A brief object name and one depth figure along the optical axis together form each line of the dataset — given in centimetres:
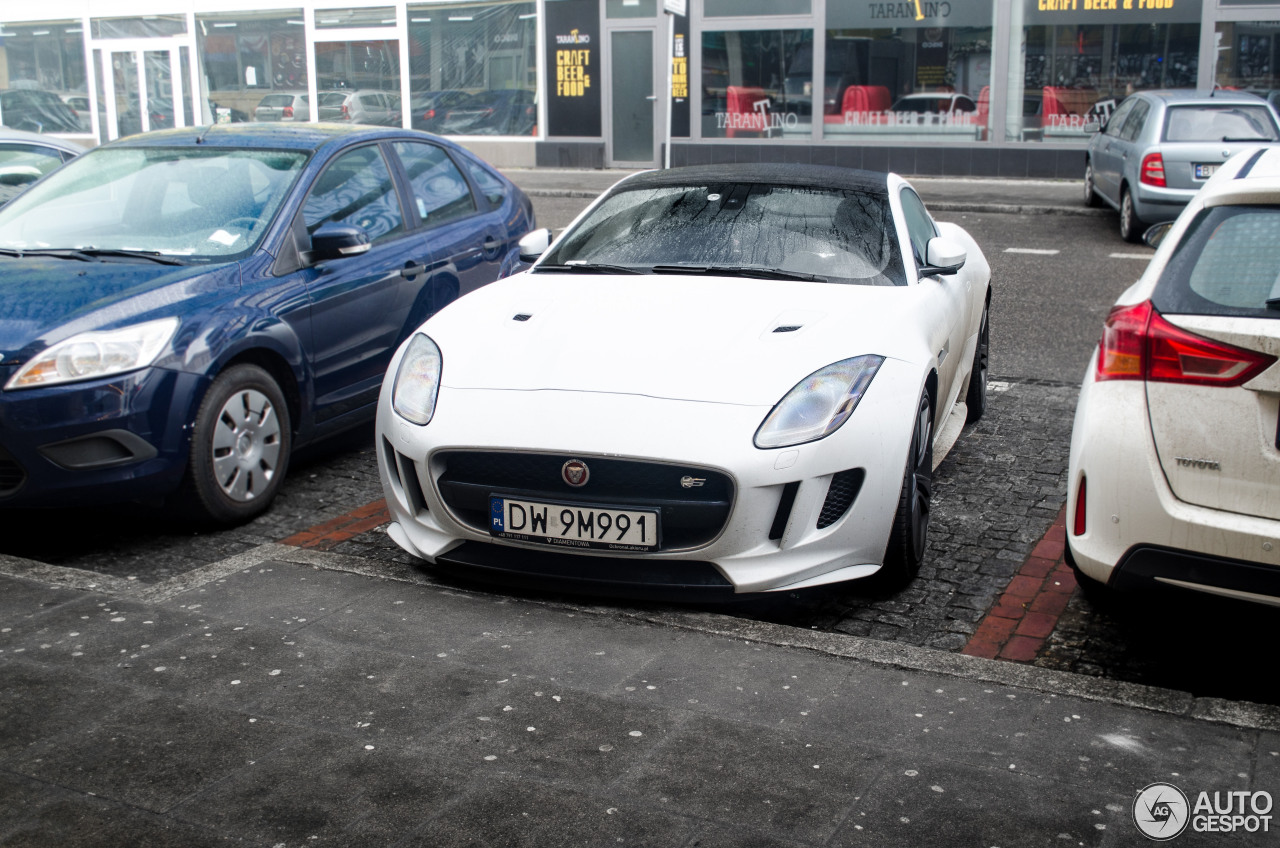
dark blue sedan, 462
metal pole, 1780
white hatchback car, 328
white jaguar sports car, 395
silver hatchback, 1291
